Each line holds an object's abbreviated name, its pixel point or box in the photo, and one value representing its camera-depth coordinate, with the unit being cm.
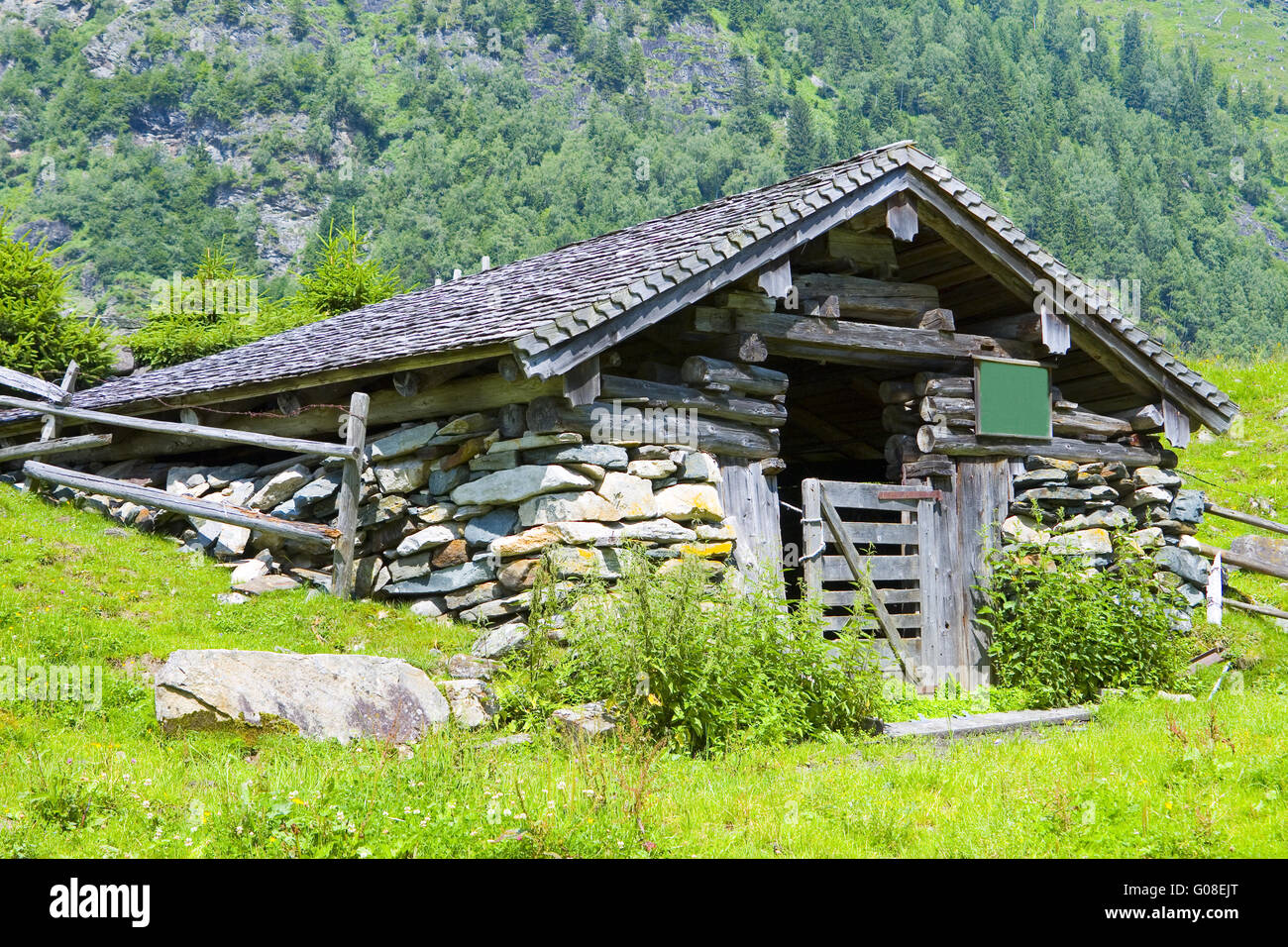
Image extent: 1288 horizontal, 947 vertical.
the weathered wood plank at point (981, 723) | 834
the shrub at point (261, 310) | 1919
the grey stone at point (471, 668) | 789
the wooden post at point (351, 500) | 952
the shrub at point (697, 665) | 721
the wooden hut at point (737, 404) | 890
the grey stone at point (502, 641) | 820
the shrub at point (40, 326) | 1677
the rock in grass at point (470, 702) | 709
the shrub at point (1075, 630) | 1019
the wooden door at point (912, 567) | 1043
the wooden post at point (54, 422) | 1214
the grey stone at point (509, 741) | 662
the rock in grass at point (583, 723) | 683
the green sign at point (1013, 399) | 1109
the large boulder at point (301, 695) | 638
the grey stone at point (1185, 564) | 1195
